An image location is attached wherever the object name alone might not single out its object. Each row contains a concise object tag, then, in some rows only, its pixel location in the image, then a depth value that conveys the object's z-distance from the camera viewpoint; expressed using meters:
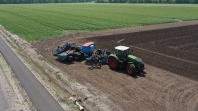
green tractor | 19.14
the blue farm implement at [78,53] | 23.47
